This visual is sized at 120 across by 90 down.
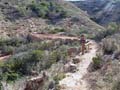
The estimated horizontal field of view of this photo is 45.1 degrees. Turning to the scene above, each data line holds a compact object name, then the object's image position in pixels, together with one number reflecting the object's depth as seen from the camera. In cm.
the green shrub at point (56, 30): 1482
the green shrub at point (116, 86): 413
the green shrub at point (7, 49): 1140
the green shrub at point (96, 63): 629
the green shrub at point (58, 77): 526
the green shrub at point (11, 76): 671
